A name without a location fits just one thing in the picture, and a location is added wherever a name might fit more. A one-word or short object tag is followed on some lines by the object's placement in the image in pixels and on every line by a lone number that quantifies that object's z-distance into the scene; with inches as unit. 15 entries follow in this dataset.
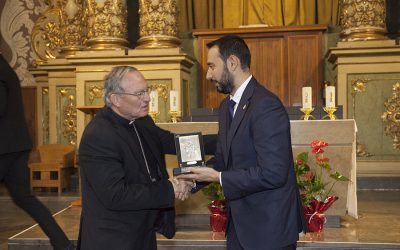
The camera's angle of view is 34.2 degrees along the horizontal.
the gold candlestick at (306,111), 225.9
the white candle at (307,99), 228.7
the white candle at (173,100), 245.3
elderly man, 109.1
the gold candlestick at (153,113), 233.9
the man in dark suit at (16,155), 177.5
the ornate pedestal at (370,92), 315.6
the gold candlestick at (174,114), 239.8
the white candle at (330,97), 227.1
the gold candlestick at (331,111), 224.1
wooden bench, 322.3
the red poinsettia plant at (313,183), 201.3
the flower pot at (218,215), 205.9
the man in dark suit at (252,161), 108.7
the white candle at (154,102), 236.8
